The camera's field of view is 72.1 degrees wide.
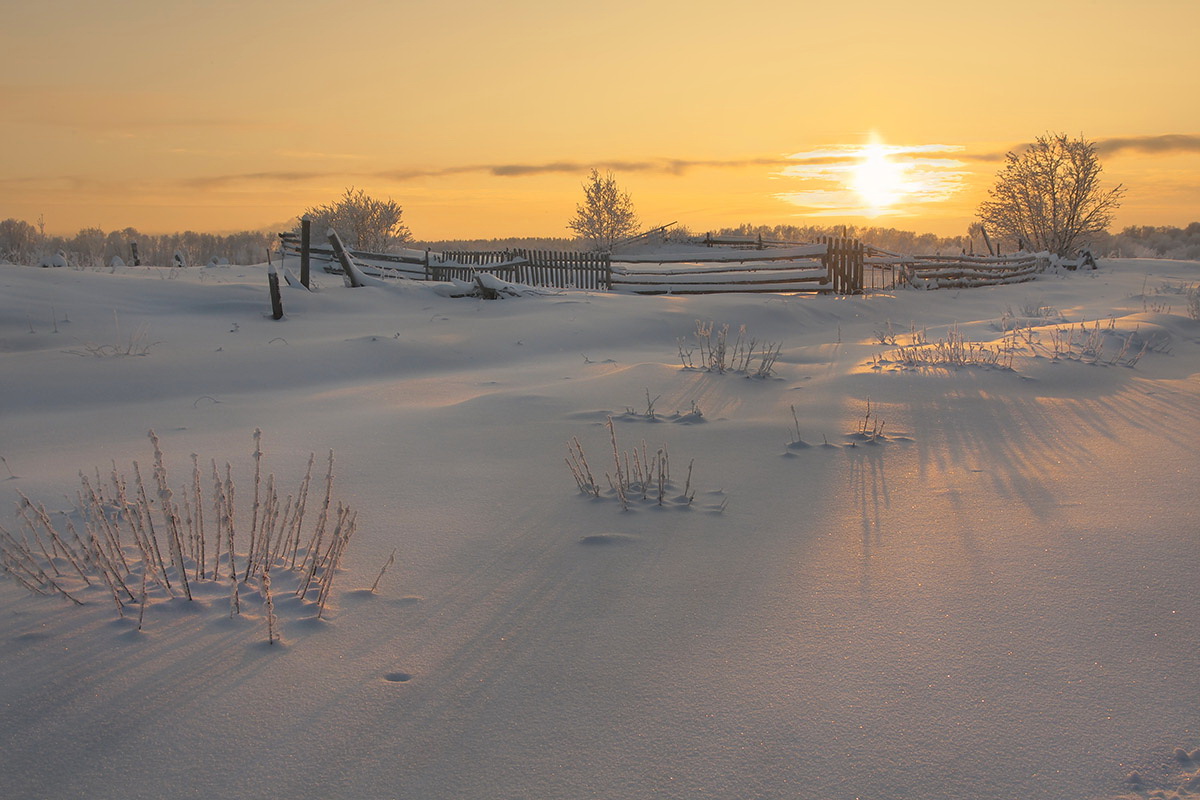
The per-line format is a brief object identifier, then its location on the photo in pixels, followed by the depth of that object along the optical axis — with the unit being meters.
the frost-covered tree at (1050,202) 29.70
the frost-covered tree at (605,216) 48.59
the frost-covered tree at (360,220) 33.19
